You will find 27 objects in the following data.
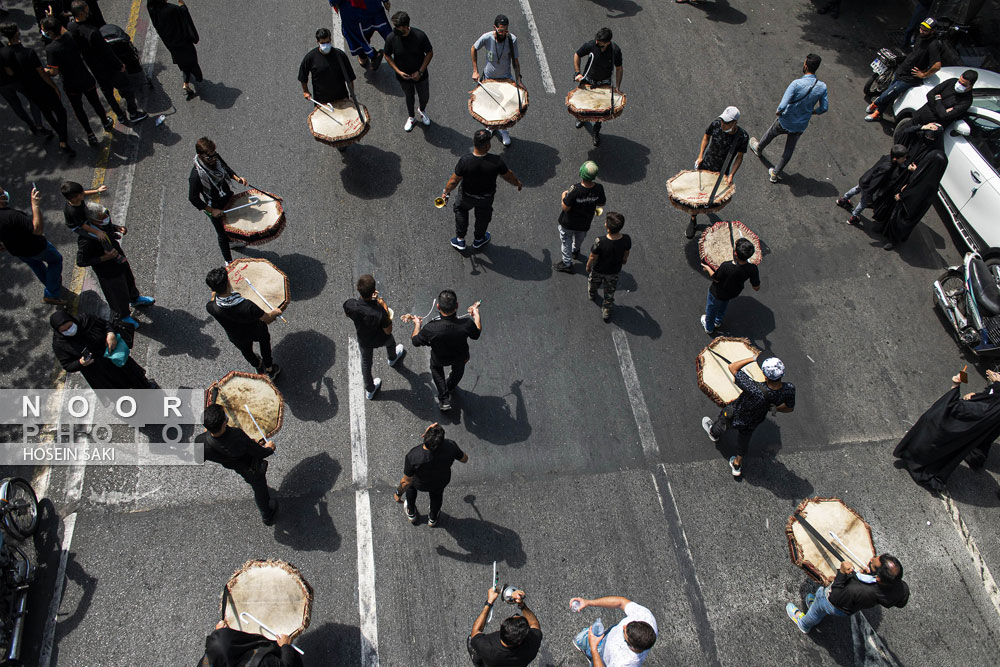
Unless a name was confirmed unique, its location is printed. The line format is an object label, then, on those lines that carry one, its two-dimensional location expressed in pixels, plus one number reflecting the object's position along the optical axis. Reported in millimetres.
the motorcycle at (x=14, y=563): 6555
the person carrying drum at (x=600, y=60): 10688
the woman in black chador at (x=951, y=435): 7703
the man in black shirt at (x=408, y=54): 10500
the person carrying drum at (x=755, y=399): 7254
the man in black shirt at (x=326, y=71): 10086
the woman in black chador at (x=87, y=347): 7156
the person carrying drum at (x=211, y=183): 8578
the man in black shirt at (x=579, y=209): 8961
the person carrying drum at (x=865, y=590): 6129
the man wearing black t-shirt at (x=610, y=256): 8430
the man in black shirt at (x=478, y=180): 9086
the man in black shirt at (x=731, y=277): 8305
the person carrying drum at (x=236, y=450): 6371
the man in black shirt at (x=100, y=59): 10352
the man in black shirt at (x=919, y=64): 11523
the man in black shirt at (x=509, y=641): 5426
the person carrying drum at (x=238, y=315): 7434
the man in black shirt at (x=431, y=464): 6445
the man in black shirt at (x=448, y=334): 7448
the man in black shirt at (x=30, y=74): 9812
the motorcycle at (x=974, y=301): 9125
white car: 10070
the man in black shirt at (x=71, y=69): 9953
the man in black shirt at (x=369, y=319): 7564
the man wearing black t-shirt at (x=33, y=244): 8258
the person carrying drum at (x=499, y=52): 10609
